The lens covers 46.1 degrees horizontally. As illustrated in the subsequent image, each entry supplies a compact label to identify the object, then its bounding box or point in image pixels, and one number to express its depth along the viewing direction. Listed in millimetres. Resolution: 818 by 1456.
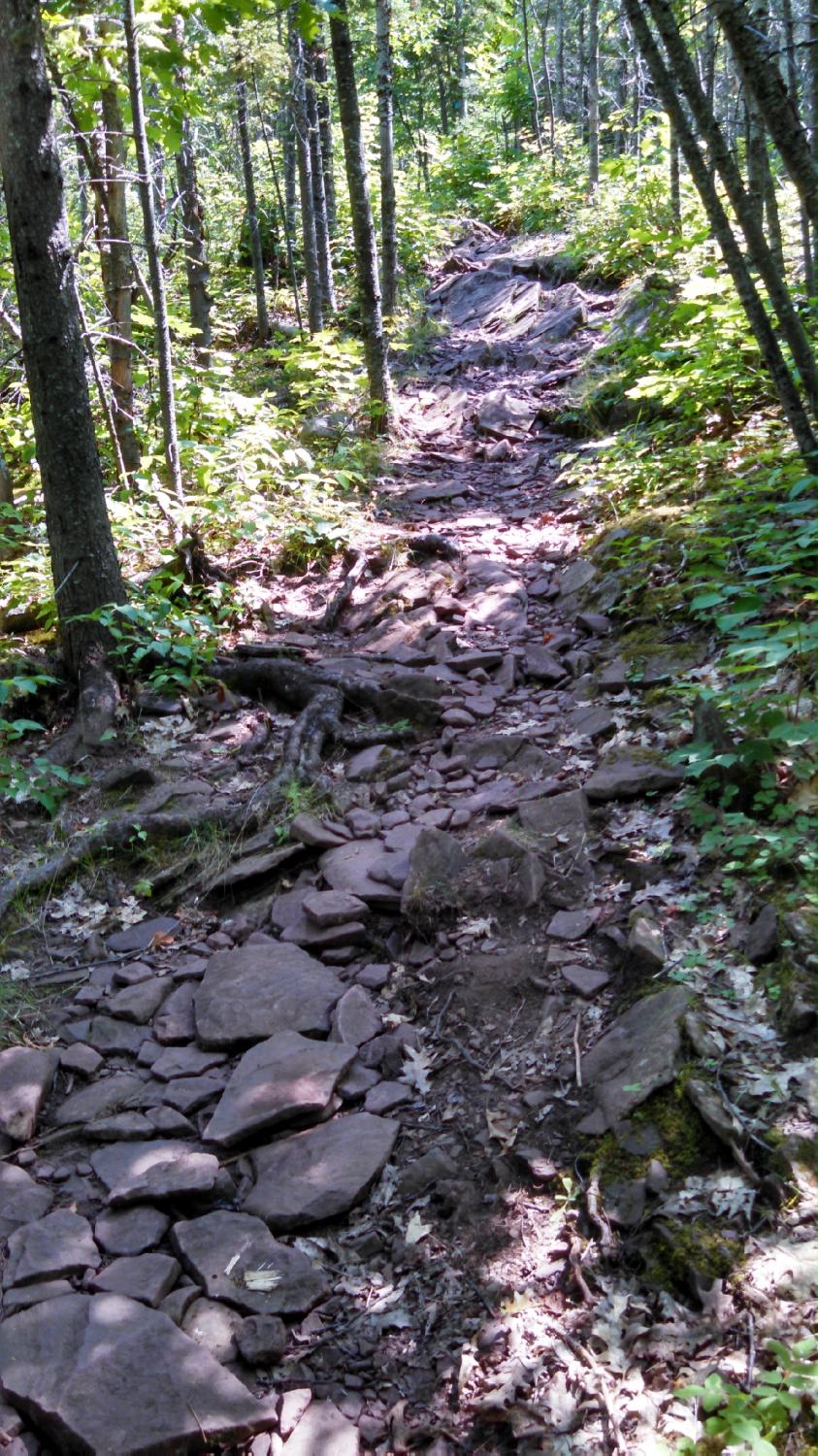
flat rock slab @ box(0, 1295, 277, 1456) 2447
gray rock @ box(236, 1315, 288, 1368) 2732
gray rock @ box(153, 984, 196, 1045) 4016
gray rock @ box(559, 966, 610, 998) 3561
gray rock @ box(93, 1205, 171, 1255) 3072
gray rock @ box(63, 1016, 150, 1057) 3994
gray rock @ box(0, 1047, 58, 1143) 3555
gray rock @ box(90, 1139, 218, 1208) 3195
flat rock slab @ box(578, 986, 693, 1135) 2977
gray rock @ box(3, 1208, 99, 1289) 2926
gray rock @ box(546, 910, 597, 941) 3847
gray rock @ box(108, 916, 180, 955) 4613
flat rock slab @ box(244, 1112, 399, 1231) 3156
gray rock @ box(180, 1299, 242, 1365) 2762
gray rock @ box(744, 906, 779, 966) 3156
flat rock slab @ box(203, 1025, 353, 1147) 3434
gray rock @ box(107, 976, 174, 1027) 4141
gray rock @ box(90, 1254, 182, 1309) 2861
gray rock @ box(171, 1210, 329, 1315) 2883
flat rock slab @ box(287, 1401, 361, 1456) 2504
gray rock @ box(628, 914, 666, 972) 3398
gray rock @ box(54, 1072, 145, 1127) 3664
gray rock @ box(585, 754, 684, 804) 4289
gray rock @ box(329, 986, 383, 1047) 3807
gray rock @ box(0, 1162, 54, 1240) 3176
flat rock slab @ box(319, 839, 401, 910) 4426
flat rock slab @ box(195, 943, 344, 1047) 3910
